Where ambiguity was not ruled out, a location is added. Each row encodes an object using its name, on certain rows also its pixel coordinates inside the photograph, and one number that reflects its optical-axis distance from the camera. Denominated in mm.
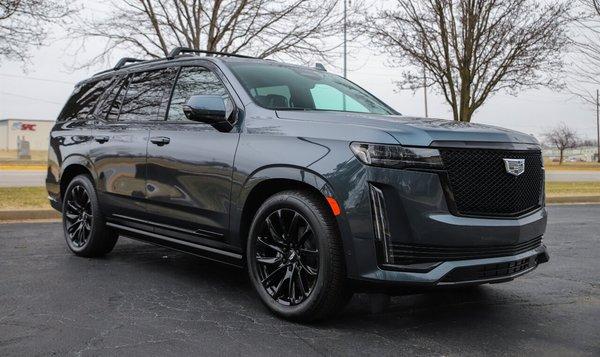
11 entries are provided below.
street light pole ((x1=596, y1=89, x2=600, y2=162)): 74875
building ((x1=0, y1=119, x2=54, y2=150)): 72062
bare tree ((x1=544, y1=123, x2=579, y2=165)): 83500
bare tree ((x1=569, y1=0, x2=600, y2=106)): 13227
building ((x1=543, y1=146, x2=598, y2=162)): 111812
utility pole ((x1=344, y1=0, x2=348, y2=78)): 14367
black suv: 3238
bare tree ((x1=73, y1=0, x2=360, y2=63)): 13625
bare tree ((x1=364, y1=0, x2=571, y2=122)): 14148
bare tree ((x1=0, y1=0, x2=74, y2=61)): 11453
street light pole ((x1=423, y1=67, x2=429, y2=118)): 15734
